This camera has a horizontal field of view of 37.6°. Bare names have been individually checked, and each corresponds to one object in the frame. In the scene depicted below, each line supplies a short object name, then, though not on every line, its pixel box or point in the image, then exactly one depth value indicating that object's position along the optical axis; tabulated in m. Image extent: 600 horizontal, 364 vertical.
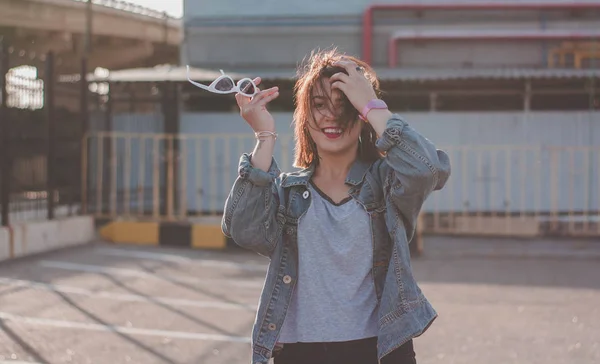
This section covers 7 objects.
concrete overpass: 27.17
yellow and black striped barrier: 11.46
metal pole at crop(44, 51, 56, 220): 10.78
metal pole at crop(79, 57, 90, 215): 12.01
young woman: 2.66
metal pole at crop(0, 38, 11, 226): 9.70
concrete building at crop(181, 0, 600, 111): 15.69
